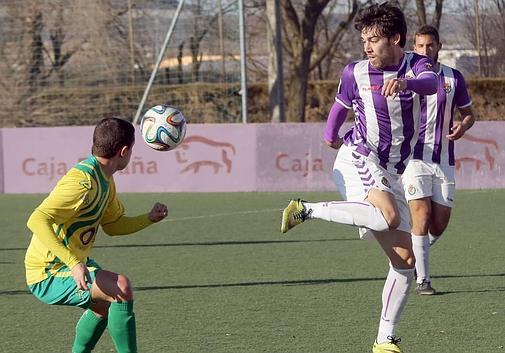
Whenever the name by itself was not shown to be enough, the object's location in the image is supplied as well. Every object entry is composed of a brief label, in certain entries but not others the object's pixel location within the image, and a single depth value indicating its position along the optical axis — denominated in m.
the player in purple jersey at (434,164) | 16.27
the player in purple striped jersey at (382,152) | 11.92
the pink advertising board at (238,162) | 35.25
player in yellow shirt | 10.47
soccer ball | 13.46
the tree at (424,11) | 54.81
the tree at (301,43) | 47.59
